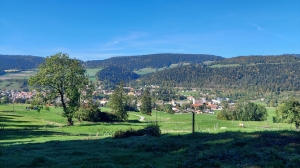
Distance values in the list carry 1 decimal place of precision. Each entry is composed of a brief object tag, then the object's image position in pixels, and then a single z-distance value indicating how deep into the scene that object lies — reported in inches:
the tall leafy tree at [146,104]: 3938.0
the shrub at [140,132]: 1069.0
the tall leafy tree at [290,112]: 2227.7
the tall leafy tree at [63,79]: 1808.6
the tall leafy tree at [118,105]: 2746.1
